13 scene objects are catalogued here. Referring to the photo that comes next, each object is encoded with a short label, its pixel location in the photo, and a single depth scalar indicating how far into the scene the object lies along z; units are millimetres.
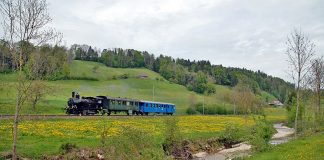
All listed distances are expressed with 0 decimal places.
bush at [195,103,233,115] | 108688
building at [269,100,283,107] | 183125
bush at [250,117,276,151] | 33000
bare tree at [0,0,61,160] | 18234
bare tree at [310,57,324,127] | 45875
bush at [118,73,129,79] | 166725
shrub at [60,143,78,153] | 25234
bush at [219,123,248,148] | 45812
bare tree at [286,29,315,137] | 37188
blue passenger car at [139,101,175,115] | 77569
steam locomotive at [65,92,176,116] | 60562
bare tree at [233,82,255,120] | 78188
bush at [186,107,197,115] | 107112
